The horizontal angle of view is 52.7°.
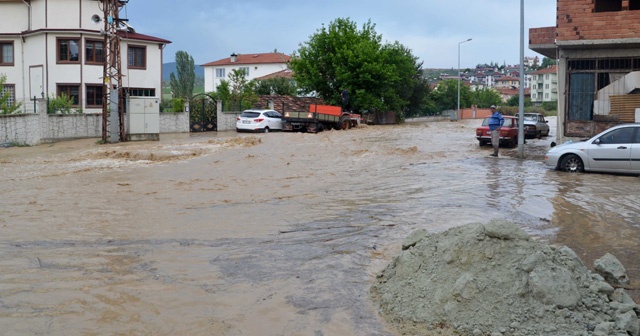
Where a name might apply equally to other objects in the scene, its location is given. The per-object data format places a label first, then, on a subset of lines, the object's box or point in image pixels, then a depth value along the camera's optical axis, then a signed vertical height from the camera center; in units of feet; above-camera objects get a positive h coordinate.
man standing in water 74.28 +0.00
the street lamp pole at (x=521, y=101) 71.82 +2.90
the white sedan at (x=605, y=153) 55.26 -2.28
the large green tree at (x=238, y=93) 144.36 +8.65
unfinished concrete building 70.90 +7.17
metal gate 124.67 +2.13
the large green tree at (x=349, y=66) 162.91 +15.38
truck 118.52 +1.33
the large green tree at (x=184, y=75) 241.14 +19.36
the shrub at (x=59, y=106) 107.80 +3.30
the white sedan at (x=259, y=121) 119.14 +0.92
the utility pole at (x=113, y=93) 95.37 +4.83
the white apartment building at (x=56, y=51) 129.08 +15.23
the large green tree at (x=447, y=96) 289.33 +13.83
